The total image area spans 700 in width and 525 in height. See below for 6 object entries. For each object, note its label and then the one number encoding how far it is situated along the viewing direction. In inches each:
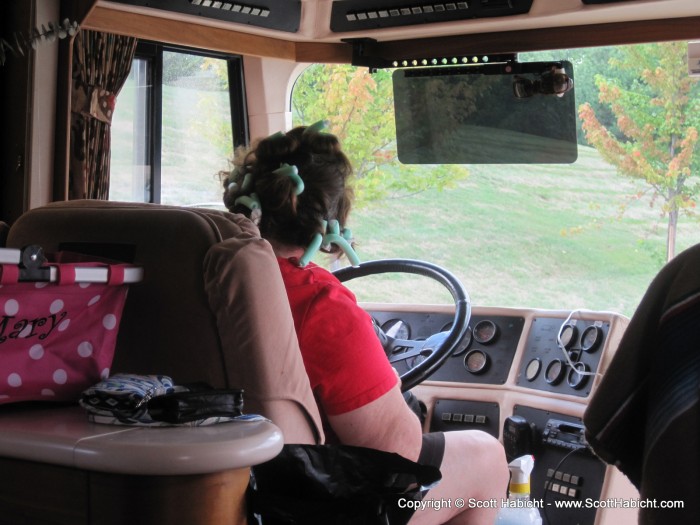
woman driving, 76.5
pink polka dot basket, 56.2
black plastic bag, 55.9
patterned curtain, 139.6
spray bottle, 101.4
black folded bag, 51.4
